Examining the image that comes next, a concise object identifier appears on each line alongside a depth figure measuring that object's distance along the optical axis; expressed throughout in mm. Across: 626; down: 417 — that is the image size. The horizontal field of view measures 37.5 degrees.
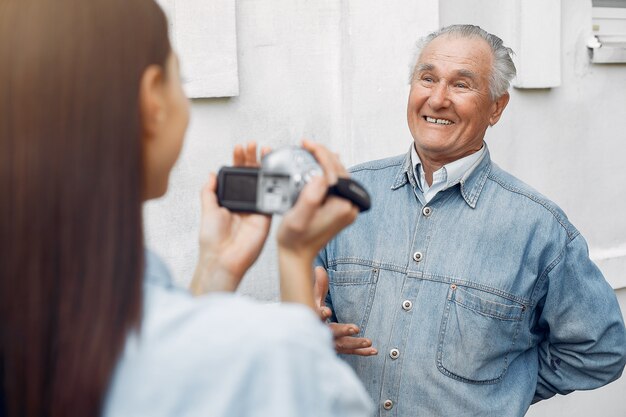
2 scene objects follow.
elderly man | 2537
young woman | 1061
